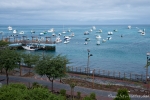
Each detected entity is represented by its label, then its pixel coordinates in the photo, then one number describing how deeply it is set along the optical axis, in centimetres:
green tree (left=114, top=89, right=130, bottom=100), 1372
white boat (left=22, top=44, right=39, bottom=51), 6659
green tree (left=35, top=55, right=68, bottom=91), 2014
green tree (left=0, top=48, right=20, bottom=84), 2236
